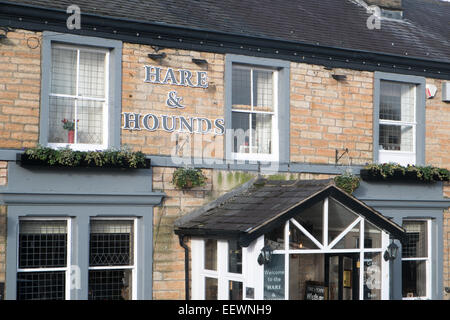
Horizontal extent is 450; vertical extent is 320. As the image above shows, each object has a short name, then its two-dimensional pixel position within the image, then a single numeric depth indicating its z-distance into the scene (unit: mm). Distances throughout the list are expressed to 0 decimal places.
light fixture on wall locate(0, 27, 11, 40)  10991
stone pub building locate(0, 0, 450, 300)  11109
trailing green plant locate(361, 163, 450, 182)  13773
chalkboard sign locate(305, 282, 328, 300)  12742
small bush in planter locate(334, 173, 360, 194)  13430
